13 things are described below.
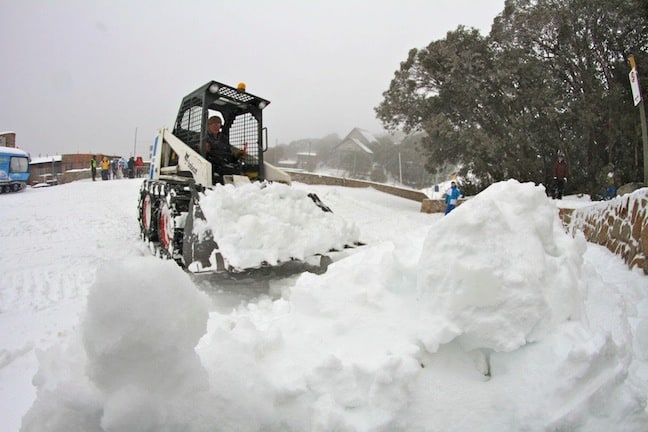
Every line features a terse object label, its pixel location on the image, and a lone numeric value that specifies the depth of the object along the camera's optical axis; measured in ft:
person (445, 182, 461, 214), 34.75
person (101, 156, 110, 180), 69.97
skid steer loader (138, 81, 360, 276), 12.82
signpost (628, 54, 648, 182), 19.09
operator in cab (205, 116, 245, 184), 19.03
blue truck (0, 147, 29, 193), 56.29
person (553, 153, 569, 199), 38.09
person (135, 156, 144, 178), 81.61
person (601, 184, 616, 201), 36.38
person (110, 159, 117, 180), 81.15
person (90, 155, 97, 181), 68.64
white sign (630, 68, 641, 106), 19.08
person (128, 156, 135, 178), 77.66
